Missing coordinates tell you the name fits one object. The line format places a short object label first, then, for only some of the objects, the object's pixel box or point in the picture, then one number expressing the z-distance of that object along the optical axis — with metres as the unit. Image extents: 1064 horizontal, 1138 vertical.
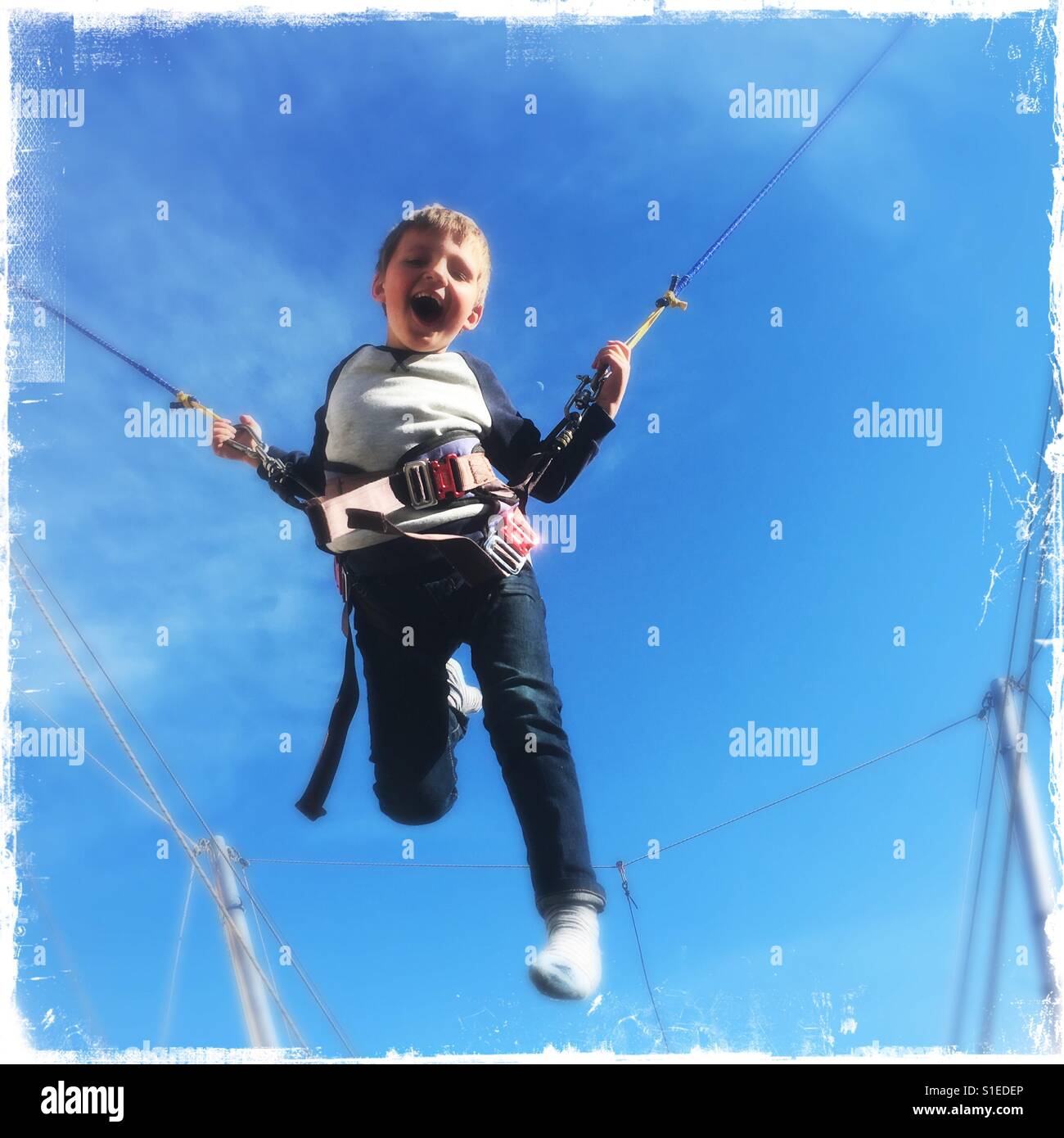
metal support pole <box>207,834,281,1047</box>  7.12
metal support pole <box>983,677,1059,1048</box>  5.84
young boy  2.82
